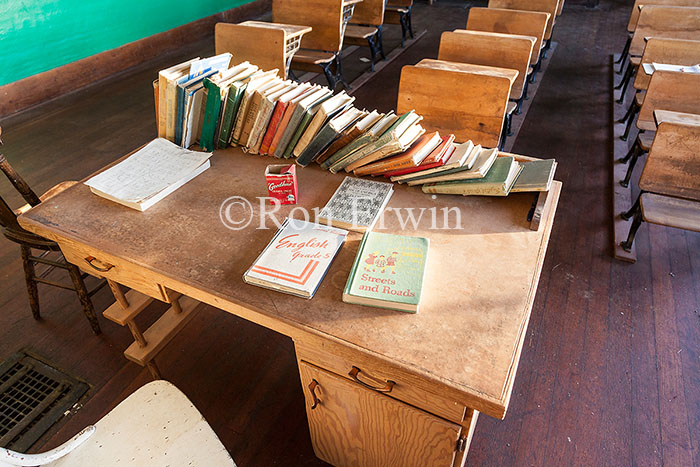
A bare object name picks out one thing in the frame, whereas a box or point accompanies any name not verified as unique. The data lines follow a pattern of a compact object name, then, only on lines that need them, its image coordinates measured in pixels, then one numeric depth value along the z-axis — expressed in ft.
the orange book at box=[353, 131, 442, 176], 4.31
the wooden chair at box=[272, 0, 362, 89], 11.18
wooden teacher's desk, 2.87
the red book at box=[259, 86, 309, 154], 4.80
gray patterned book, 4.00
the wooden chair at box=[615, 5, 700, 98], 11.62
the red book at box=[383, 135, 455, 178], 4.32
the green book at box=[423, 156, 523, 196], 4.15
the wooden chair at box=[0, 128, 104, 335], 5.14
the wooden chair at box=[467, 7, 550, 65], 10.45
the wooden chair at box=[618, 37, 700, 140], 9.74
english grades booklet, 3.33
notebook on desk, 4.41
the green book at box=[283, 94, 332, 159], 4.76
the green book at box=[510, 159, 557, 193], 4.05
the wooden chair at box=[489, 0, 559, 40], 12.82
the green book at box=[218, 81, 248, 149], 4.90
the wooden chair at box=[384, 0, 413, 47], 16.52
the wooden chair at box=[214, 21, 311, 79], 8.56
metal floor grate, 5.11
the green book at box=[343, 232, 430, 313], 3.15
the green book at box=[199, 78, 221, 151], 4.91
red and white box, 4.23
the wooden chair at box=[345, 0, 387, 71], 13.67
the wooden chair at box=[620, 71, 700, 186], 8.00
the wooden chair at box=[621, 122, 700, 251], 6.26
